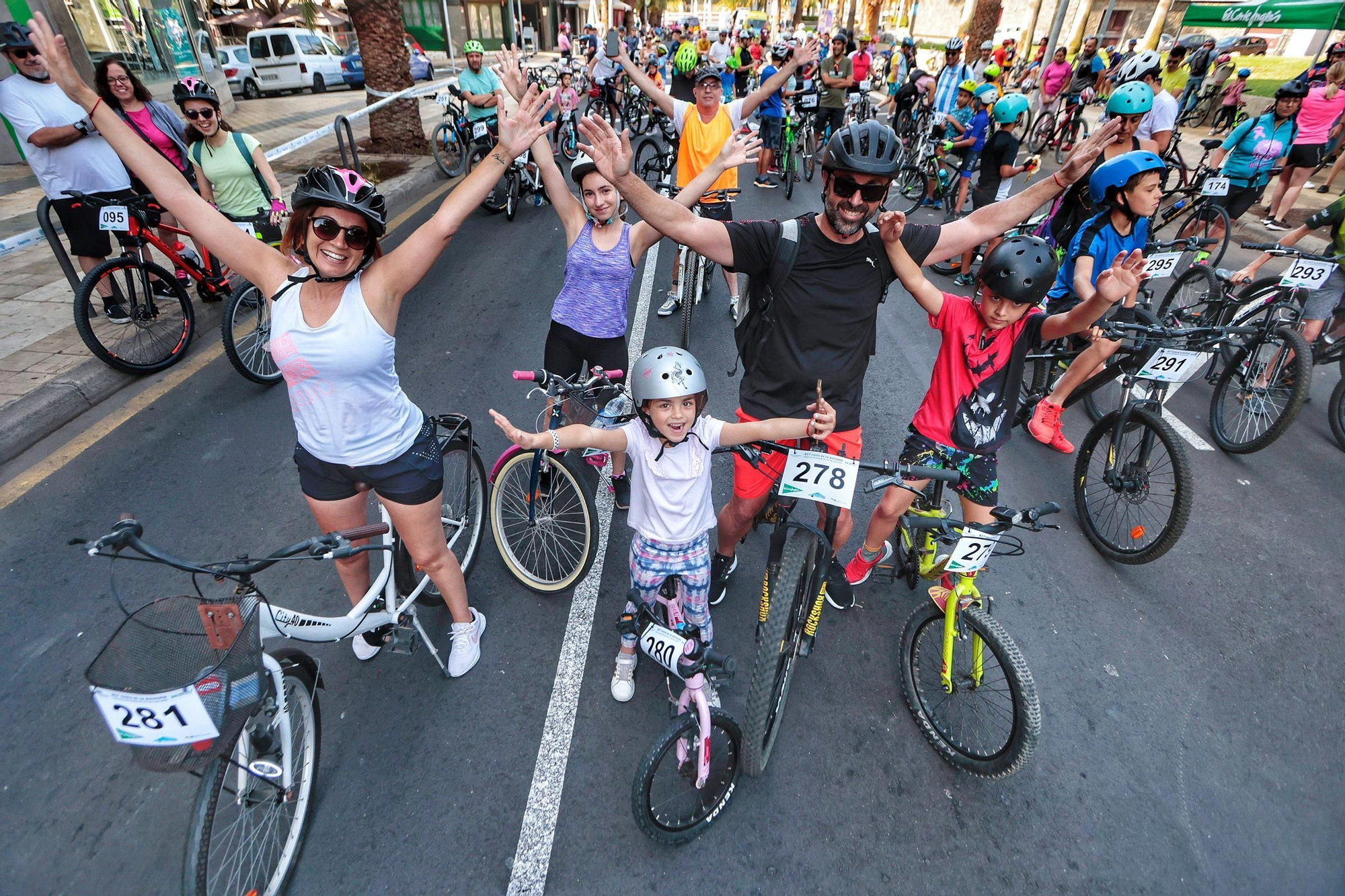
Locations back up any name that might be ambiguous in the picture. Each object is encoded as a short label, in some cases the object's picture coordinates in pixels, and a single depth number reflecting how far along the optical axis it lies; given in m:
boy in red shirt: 2.77
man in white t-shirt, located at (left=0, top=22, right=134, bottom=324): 5.09
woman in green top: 5.38
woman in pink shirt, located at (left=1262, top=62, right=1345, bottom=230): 9.18
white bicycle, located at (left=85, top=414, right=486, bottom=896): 1.69
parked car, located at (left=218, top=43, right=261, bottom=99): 20.61
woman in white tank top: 2.24
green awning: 12.70
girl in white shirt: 2.54
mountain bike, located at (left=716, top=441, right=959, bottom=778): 2.47
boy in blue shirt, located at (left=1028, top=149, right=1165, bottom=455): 4.01
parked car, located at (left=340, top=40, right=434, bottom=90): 21.97
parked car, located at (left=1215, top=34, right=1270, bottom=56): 23.98
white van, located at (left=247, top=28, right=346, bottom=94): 21.14
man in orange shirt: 6.27
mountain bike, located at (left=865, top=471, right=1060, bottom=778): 2.59
